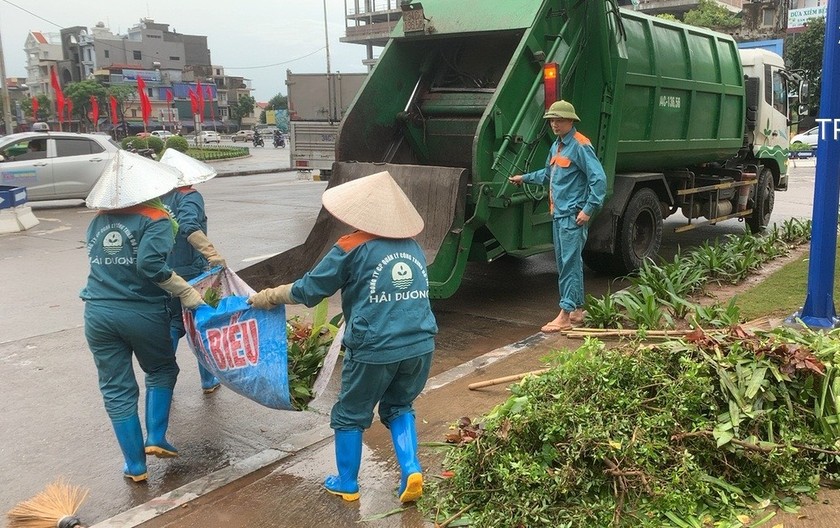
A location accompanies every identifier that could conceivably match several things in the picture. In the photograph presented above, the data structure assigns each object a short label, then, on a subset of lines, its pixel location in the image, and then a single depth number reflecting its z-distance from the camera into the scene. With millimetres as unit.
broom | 3061
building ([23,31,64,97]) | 91375
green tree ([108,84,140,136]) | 60906
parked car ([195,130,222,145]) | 50981
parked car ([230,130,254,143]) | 64306
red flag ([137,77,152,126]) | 29608
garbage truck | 5824
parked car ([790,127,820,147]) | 29778
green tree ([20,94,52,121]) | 62594
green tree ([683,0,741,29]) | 39906
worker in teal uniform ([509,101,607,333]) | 5461
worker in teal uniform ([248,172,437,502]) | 3004
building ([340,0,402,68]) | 71312
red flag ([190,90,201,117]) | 33906
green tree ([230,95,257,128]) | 92688
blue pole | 4855
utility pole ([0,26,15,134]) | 23812
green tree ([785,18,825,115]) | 34094
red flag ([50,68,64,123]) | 34781
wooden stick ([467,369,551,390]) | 4203
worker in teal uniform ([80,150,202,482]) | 3412
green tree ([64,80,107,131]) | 57219
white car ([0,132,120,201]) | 13359
